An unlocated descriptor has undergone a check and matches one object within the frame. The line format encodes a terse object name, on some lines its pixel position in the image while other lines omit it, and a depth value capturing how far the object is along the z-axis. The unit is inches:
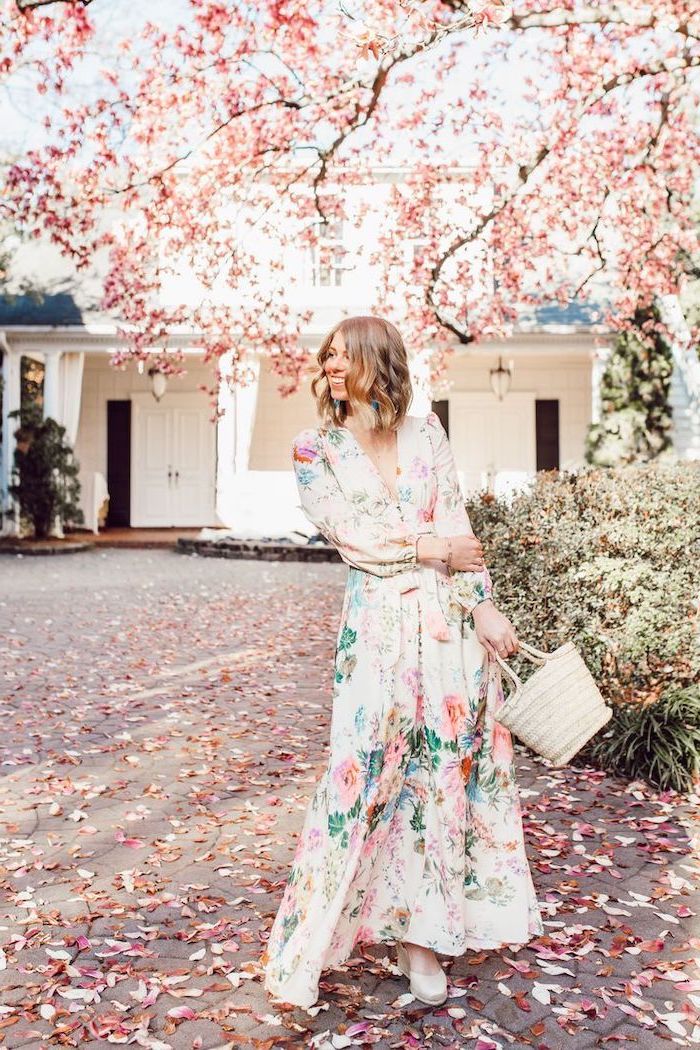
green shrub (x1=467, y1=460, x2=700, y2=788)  185.6
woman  96.7
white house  638.5
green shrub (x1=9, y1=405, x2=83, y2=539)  610.2
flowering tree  298.4
